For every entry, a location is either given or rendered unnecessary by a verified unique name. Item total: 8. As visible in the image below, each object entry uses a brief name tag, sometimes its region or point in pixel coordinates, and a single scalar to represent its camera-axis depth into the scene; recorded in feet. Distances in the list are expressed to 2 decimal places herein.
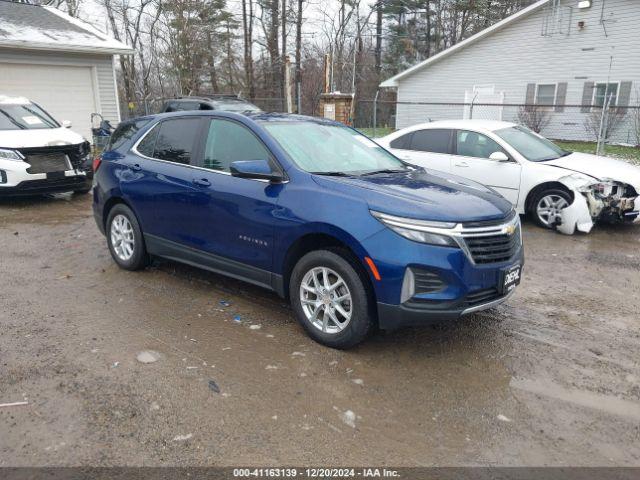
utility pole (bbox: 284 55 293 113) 63.52
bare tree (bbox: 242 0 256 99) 108.06
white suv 28.94
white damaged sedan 24.07
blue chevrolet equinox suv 11.59
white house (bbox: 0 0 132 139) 47.39
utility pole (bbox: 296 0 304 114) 109.19
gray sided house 62.95
